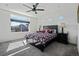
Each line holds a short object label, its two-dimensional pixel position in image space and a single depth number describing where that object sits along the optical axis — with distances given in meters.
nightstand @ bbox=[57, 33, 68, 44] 1.77
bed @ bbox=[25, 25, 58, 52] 1.76
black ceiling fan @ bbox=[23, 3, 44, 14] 1.94
